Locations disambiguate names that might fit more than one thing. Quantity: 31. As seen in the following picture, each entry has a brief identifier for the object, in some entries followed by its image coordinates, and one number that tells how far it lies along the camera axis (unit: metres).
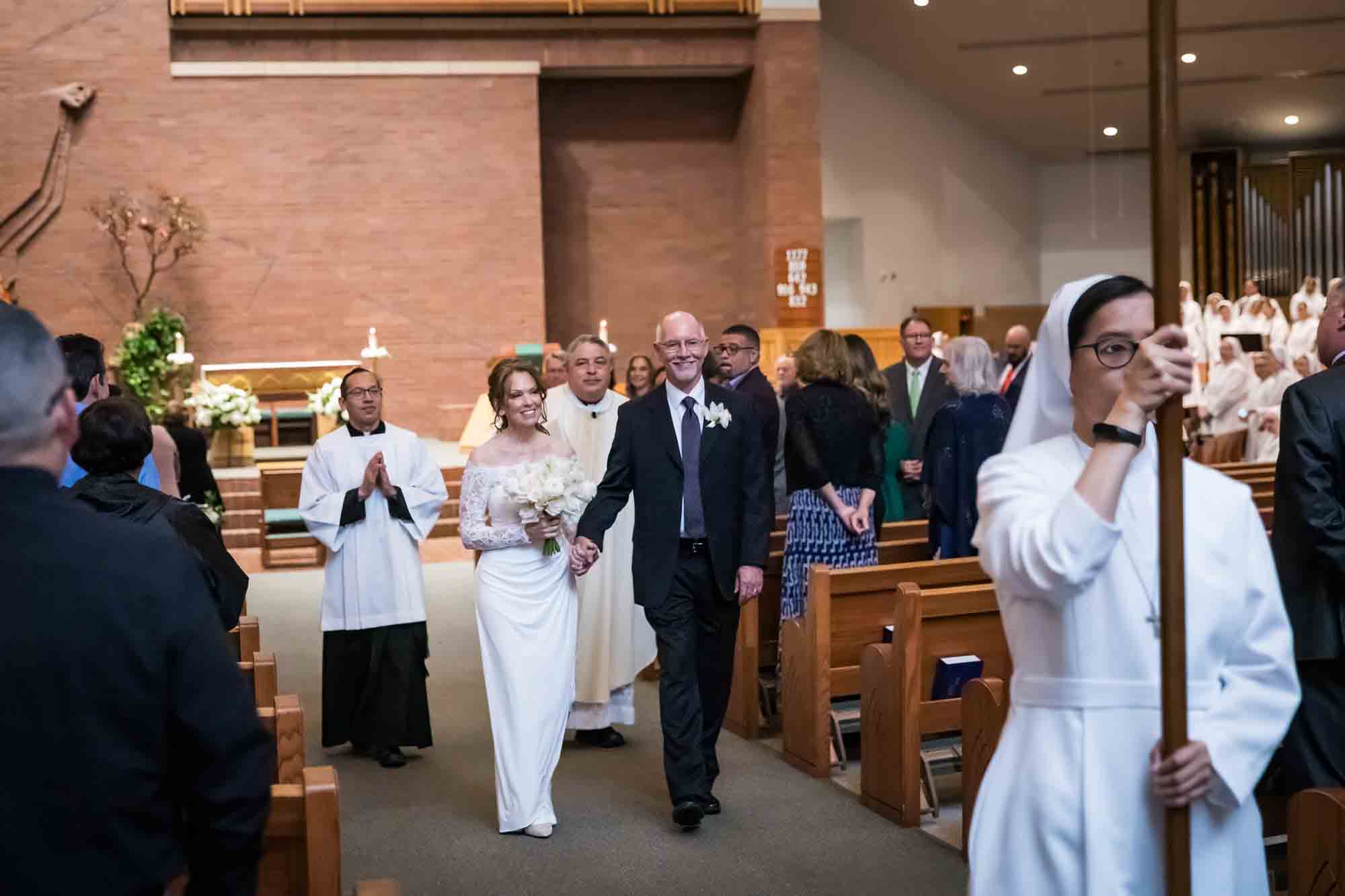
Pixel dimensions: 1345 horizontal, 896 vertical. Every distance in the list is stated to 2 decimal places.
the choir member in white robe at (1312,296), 19.84
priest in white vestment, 6.91
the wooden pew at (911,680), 5.37
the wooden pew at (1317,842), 2.98
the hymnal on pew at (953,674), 5.56
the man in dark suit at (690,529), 5.36
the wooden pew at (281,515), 12.40
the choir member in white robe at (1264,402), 13.96
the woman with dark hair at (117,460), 4.01
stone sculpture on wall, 17.88
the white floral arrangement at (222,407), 14.27
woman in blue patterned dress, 6.51
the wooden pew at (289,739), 3.33
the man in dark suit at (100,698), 1.85
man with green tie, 8.89
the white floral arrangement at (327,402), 14.56
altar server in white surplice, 6.57
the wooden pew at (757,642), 6.88
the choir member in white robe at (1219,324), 20.06
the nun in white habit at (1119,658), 2.24
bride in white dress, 5.45
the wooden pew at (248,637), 4.89
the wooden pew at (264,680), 4.12
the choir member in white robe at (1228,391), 15.36
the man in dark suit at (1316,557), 3.92
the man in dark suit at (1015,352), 10.55
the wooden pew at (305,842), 2.75
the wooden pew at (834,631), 6.04
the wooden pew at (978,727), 4.65
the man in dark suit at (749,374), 7.07
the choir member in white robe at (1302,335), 18.02
